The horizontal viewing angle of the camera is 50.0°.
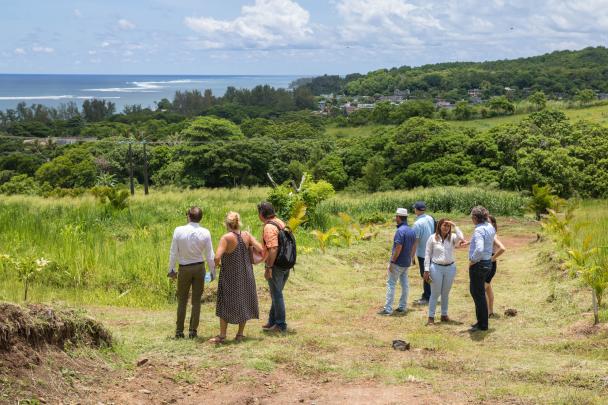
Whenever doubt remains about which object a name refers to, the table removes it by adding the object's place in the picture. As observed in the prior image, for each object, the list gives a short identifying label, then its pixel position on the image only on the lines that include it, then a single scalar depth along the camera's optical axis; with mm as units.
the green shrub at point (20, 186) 52375
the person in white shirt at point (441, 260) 8867
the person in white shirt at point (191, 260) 7504
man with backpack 8055
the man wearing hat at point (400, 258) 9484
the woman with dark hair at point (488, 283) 9188
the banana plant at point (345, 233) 17250
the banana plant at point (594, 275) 8570
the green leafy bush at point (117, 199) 20092
